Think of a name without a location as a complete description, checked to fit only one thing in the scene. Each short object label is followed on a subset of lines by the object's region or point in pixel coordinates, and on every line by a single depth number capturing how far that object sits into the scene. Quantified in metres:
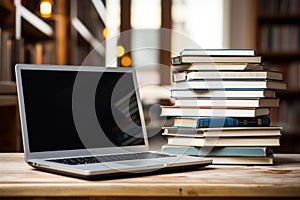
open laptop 1.07
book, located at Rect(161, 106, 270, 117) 1.21
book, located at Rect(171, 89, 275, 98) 1.21
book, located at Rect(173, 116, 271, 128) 1.21
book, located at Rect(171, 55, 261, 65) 1.22
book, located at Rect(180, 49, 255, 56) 1.22
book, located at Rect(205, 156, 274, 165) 1.19
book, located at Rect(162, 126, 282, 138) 1.20
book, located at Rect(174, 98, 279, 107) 1.21
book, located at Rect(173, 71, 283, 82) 1.22
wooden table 0.90
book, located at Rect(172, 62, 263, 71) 1.22
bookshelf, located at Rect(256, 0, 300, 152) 4.45
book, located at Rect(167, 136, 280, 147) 1.20
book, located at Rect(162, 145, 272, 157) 1.20
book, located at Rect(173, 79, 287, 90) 1.22
